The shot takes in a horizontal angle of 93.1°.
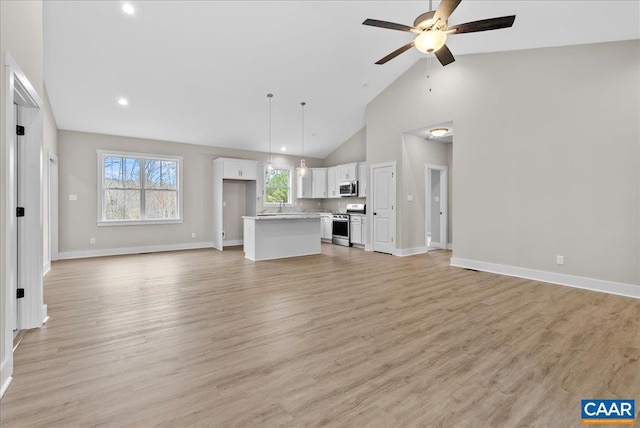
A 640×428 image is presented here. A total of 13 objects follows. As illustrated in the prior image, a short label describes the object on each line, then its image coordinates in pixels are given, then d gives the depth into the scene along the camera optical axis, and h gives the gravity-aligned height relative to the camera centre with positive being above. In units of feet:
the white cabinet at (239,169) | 25.86 +3.54
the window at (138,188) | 22.57 +1.70
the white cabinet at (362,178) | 27.50 +2.87
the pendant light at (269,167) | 19.65 +2.77
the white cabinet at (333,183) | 30.04 +2.67
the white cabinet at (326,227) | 29.40 -1.75
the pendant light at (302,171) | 20.35 +2.59
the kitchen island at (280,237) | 20.42 -1.93
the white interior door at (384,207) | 22.68 +0.19
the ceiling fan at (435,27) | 9.22 +5.80
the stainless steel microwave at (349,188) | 28.02 +2.00
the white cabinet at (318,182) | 31.19 +2.83
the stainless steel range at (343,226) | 27.35 -1.51
